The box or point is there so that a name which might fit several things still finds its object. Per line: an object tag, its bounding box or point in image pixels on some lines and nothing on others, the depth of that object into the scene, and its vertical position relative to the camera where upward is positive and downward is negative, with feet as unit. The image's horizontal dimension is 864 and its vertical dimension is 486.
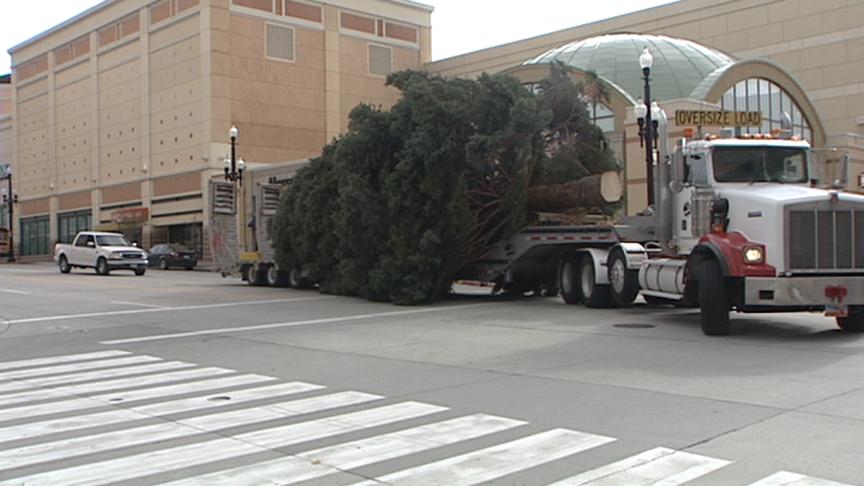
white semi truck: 40.78 +0.28
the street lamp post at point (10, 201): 243.40 +15.88
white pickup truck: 121.49 -0.34
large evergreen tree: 67.26 +6.57
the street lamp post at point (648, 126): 64.35 +10.14
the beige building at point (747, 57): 140.97 +43.51
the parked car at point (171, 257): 163.02 -1.21
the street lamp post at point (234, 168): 114.72 +11.59
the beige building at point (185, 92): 190.70 +39.76
